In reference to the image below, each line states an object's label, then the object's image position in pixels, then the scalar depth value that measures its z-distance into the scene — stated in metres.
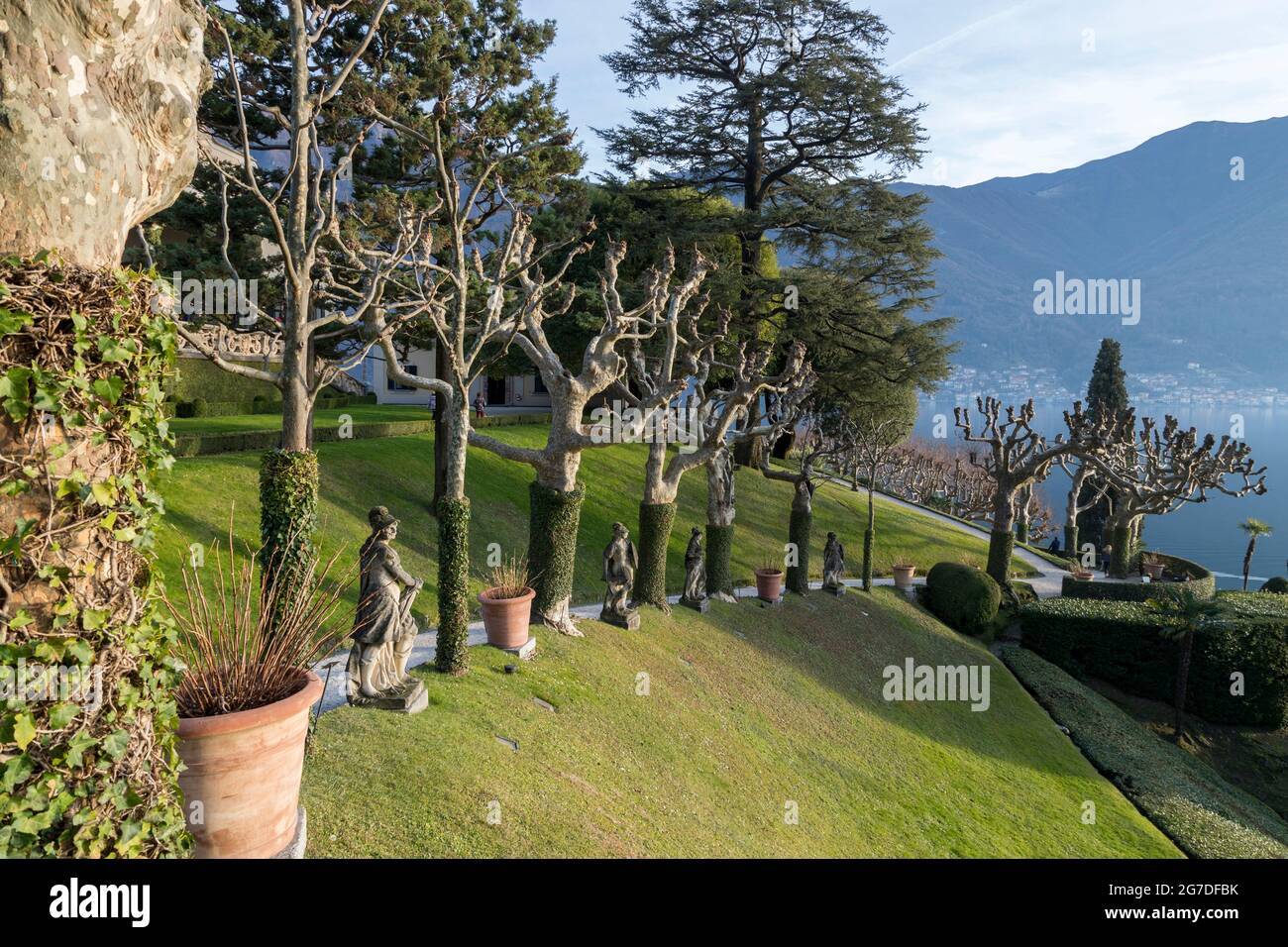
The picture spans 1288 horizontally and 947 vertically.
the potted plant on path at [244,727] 5.41
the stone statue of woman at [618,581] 18.73
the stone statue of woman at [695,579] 22.42
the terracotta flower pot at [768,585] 25.34
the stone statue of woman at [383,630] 10.70
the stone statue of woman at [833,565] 28.36
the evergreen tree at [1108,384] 44.62
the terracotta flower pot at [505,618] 14.84
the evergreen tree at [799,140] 33.81
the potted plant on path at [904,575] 31.55
